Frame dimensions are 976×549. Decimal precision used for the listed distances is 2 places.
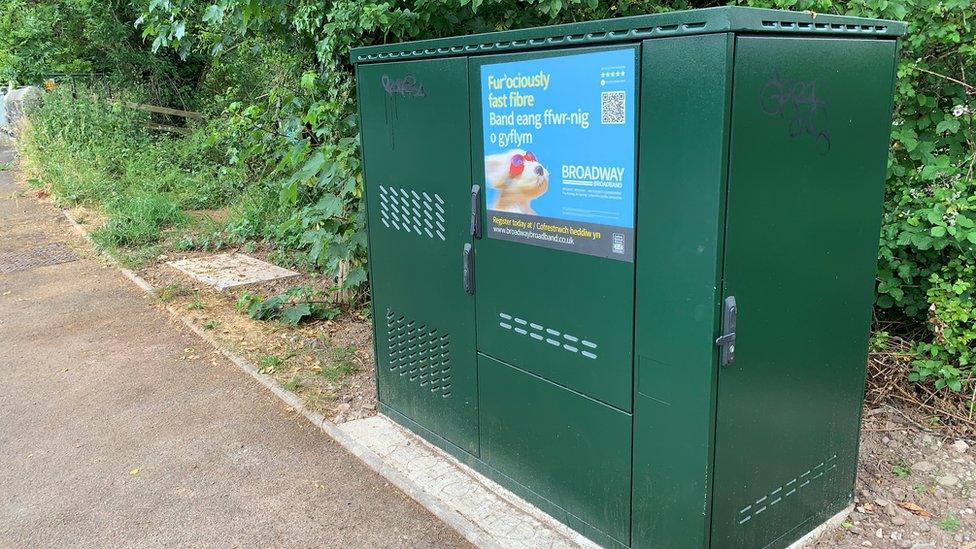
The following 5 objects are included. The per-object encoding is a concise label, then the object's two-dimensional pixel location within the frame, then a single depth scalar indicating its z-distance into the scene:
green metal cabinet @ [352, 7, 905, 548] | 2.33
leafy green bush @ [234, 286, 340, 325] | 5.81
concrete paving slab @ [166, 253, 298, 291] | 7.08
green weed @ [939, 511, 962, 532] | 3.01
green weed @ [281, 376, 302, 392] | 4.67
